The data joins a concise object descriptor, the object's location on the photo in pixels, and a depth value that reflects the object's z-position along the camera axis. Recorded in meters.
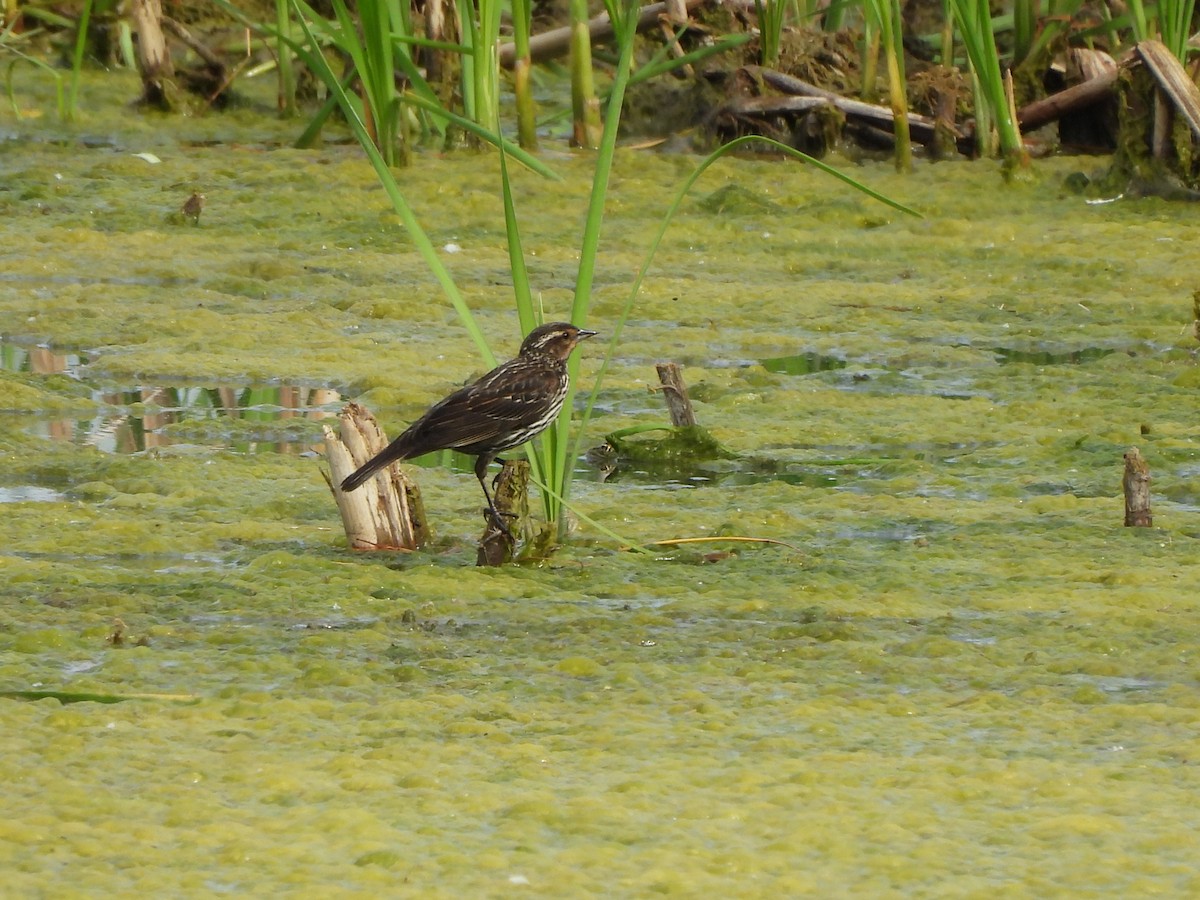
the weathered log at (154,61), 21.06
